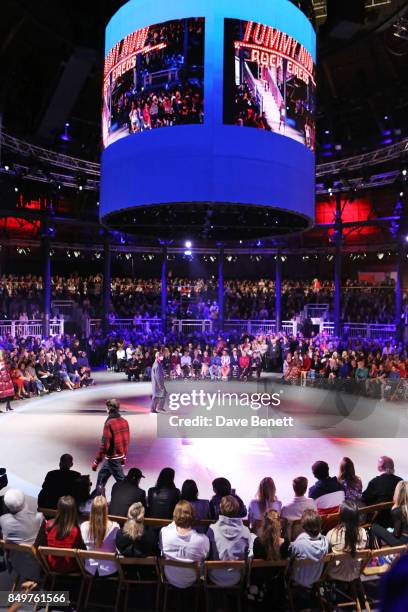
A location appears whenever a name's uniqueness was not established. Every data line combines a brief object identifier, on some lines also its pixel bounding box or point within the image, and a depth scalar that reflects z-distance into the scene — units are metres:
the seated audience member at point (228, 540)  4.39
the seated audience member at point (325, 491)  5.71
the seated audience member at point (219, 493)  5.46
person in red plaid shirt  7.01
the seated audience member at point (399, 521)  4.90
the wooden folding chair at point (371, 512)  5.36
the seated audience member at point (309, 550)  4.36
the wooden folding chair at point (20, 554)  4.46
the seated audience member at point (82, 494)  5.74
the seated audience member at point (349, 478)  6.09
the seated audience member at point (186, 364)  18.23
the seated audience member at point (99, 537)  4.58
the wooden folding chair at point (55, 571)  4.34
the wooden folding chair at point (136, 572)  4.36
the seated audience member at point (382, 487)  5.71
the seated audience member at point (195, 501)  5.42
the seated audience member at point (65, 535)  4.54
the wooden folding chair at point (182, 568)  4.28
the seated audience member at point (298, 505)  5.26
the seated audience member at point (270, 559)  4.39
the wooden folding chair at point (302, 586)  4.33
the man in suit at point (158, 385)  12.07
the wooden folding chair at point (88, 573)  4.30
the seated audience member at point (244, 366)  18.12
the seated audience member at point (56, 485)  5.64
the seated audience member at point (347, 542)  4.51
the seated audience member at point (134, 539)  4.52
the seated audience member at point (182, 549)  4.40
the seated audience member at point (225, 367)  18.02
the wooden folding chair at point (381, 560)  4.46
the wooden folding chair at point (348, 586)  4.44
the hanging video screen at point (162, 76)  9.42
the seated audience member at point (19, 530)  4.58
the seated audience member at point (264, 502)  5.36
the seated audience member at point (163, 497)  5.41
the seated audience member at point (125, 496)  5.36
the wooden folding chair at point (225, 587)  4.23
